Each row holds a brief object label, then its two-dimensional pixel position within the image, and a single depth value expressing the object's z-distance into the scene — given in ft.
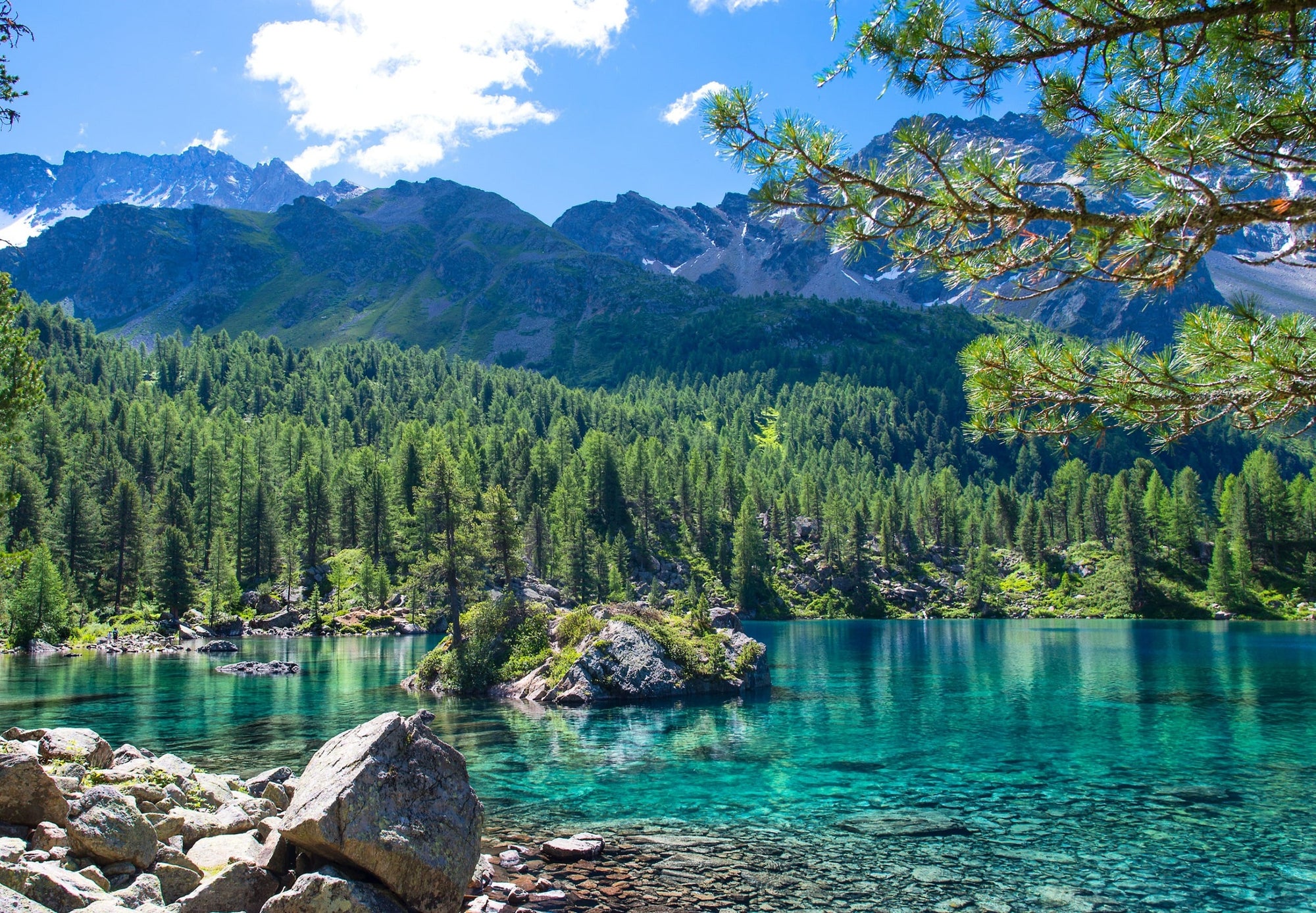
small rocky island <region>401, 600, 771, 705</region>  148.36
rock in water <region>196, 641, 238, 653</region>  244.63
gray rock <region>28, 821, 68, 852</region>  41.19
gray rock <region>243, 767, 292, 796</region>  68.23
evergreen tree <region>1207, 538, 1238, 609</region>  406.21
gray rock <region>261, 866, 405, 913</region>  37.52
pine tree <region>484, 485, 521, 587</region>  230.68
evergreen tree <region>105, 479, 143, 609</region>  312.71
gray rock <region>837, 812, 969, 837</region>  65.10
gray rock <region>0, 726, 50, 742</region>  63.42
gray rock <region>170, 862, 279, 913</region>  39.47
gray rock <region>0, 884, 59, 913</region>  28.71
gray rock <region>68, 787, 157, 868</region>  41.45
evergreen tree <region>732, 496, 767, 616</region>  440.86
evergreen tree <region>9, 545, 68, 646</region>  236.63
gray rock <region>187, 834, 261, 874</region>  46.21
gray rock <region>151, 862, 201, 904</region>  42.32
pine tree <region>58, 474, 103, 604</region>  305.94
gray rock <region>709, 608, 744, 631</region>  196.24
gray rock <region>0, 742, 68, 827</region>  42.57
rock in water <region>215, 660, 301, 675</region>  187.79
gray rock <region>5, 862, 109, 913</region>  34.63
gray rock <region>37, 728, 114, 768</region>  58.03
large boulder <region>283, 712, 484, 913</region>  39.96
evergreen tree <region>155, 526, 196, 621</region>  305.53
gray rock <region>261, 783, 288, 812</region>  60.90
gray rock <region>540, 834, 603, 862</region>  58.08
